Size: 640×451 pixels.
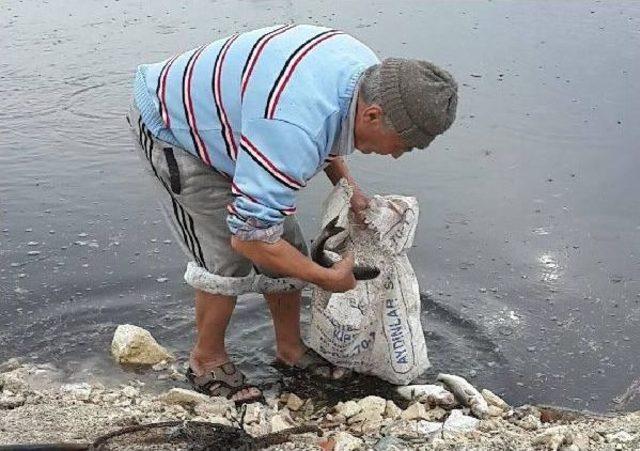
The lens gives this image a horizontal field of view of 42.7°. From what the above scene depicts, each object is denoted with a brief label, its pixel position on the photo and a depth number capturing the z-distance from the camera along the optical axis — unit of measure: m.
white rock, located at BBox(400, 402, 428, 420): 3.09
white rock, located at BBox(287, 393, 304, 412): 3.27
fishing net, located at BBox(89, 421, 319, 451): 2.64
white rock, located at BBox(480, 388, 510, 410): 3.20
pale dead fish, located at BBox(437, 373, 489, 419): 3.12
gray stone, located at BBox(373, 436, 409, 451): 2.71
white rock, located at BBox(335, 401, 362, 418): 3.12
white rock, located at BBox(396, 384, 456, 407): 3.21
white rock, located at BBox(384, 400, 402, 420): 3.11
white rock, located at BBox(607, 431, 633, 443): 2.66
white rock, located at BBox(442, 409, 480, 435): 2.86
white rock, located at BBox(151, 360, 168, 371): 3.54
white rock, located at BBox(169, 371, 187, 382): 3.46
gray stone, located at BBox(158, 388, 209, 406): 3.15
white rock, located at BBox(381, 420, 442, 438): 2.88
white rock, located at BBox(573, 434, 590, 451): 2.61
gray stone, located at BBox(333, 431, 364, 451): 2.71
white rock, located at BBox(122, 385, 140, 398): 3.24
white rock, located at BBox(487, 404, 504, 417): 3.11
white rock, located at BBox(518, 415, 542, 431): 2.93
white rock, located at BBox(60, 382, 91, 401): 3.21
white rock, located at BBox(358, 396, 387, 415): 3.11
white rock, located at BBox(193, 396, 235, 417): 3.12
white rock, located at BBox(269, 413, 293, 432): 2.97
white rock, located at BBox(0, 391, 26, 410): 3.08
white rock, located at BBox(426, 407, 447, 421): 3.13
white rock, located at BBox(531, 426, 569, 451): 2.61
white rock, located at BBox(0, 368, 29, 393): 3.24
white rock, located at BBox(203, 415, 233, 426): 3.04
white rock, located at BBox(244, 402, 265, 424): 3.08
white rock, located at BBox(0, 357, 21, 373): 3.49
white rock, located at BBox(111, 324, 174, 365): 3.55
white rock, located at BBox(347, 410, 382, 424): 3.07
